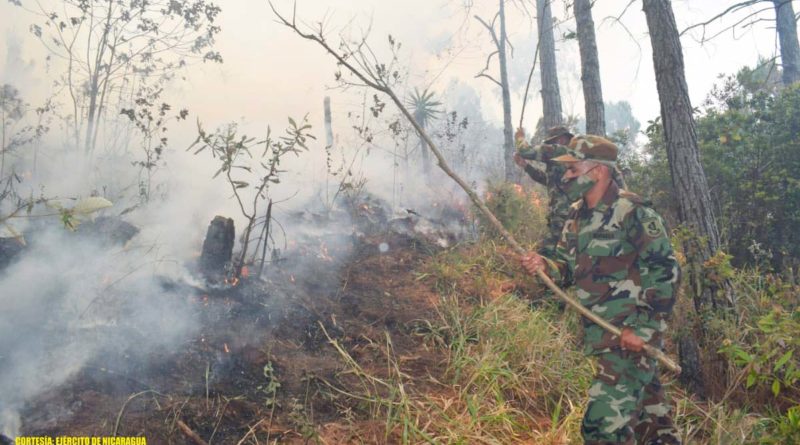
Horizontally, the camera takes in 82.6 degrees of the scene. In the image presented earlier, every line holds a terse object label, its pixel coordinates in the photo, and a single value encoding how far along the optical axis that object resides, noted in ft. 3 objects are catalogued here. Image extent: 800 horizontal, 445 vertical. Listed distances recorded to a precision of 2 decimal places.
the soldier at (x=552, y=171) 16.06
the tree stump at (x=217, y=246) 15.57
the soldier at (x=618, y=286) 8.75
